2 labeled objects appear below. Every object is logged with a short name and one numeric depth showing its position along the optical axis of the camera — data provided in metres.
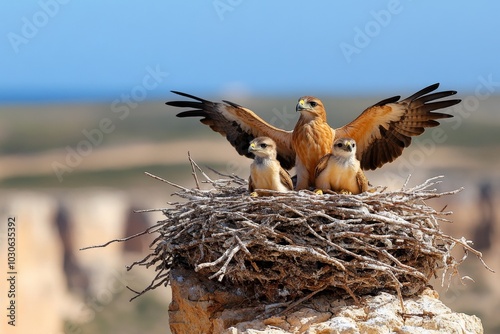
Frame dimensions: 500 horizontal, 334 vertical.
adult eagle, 16.45
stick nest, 13.76
